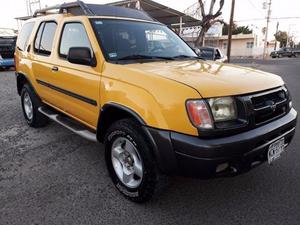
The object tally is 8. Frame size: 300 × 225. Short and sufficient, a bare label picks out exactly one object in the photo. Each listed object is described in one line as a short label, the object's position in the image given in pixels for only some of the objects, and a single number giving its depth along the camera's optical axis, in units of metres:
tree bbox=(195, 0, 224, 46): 21.25
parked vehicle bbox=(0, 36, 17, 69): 14.91
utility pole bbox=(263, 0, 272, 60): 42.76
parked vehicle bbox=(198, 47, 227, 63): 11.30
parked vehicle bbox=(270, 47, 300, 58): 51.28
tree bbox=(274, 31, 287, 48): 97.12
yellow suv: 2.41
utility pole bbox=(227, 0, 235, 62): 20.12
